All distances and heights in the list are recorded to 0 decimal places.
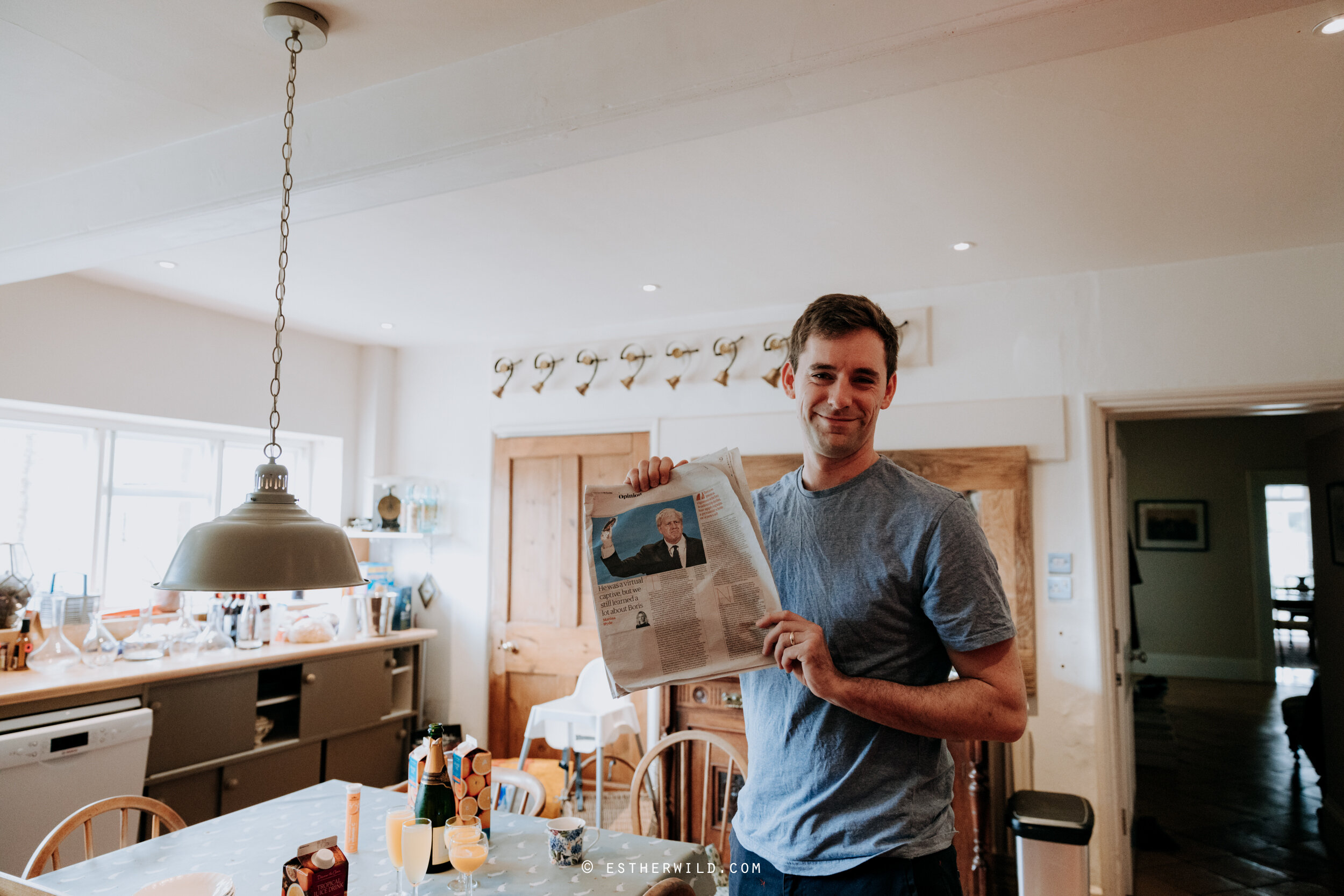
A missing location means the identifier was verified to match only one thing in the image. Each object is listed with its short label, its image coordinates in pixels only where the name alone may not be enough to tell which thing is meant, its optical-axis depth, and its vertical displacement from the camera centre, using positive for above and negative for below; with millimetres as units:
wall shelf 4391 -50
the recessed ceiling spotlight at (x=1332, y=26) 1582 +1034
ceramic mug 1724 -692
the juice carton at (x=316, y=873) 1384 -615
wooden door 4195 -237
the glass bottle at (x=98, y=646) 3170 -503
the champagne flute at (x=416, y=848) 1469 -602
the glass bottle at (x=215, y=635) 3532 -502
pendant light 1381 -44
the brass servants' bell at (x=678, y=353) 4004 +894
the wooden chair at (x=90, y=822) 1744 -714
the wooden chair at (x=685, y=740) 2148 -648
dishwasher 2557 -840
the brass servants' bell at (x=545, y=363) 4371 +909
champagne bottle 1679 -592
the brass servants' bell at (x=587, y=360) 4246 +906
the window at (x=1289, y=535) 6953 -5
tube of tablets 1798 -680
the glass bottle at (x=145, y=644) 3293 -507
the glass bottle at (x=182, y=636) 3446 -494
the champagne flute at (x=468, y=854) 1512 -628
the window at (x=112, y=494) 3479 +141
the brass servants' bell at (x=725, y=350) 3885 +885
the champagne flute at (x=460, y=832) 1550 -608
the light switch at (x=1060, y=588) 3188 -226
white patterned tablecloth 1633 -744
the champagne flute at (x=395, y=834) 1575 -617
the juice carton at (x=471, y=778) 1744 -560
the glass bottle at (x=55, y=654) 3082 -515
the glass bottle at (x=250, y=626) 3648 -470
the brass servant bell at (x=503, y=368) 4461 +904
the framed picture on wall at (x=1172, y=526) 7219 +71
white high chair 3391 -850
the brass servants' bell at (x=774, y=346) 3732 +875
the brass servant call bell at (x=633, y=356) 4129 +901
